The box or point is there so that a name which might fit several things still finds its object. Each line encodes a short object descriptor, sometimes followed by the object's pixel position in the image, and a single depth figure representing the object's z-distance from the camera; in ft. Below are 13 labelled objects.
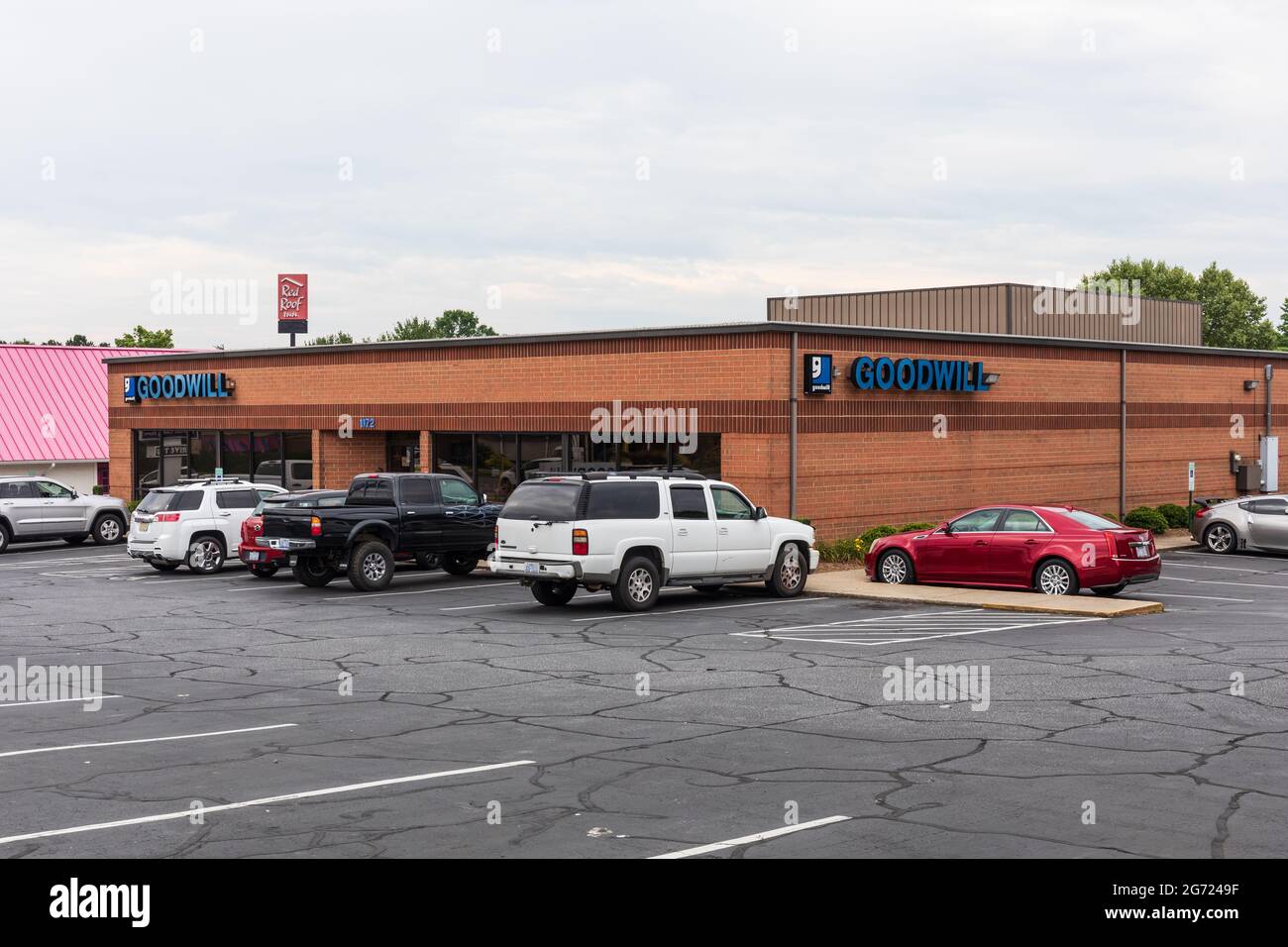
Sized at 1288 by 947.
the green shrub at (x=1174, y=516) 122.11
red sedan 74.49
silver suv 117.91
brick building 97.35
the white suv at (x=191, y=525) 93.56
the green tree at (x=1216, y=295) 343.87
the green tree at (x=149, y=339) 382.42
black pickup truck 81.35
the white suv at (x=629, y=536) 69.31
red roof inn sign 187.21
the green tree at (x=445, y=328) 466.29
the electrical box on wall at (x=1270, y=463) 133.93
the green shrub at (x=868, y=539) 96.55
